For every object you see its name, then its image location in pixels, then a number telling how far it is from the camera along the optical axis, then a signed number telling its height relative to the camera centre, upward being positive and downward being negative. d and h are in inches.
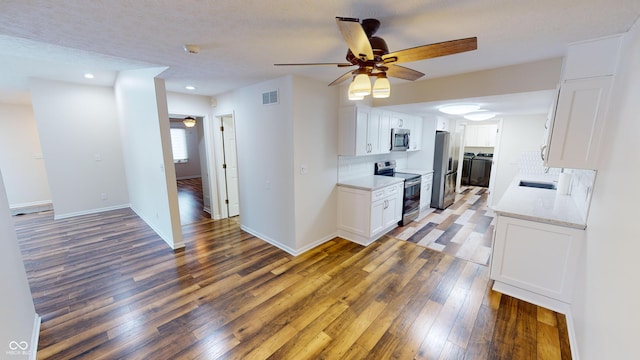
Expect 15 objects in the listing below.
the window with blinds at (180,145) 368.7 -8.0
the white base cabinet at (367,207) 143.6 -41.4
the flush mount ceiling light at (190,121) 241.5 +18.5
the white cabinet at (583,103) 75.9 +12.2
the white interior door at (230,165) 190.2 -19.9
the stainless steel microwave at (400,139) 179.9 +1.1
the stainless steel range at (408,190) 175.5 -36.5
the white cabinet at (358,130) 143.6 +6.4
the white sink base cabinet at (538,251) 87.7 -42.1
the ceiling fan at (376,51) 52.0 +21.6
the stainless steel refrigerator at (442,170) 212.7 -26.0
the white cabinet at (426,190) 201.5 -42.5
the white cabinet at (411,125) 180.2 +12.4
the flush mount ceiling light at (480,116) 184.1 +19.7
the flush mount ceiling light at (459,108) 141.5 +19.6
